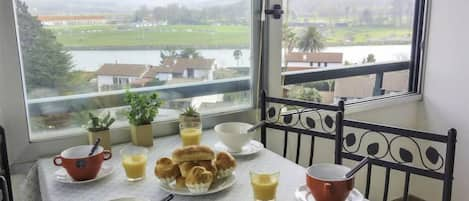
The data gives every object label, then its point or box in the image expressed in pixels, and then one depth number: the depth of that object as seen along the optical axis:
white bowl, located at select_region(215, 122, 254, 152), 1.53
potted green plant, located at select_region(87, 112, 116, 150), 1.55
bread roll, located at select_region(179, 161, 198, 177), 1.22
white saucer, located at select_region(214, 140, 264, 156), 1.55
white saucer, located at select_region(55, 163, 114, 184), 1.30
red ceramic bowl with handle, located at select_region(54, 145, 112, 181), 1.28
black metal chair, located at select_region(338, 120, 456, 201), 1.31
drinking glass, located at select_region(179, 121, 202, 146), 1.60
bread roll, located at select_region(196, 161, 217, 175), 1.24
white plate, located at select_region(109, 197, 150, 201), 1.06
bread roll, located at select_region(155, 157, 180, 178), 1.23
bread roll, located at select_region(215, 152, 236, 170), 1.26
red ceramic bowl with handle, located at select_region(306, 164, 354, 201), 1.06
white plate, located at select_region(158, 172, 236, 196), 1.21
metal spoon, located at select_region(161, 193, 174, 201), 1.09
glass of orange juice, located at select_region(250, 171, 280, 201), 1.16
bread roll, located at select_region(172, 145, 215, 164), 1.24
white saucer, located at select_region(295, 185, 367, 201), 1.16
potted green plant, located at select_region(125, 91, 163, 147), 1.65
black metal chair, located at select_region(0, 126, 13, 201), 1.37
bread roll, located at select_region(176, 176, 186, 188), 1.22
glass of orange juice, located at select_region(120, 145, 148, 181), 1.32
